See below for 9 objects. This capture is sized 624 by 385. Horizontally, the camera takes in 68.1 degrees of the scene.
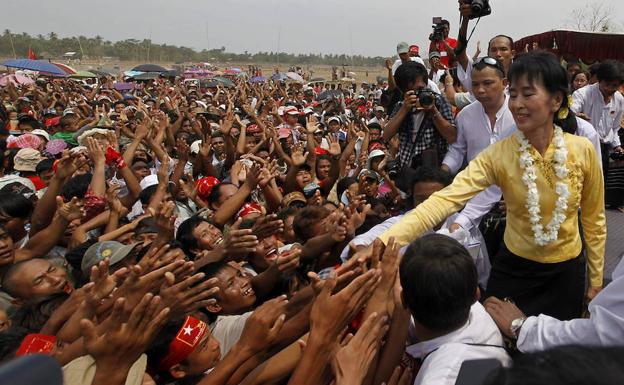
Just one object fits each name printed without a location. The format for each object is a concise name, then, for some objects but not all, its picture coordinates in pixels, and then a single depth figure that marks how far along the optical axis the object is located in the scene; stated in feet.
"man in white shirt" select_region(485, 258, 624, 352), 4.84
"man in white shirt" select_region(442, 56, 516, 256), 9.32
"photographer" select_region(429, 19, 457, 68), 17.41
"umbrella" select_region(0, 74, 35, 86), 56.75
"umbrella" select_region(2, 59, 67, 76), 50.24
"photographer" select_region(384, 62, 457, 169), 11.03
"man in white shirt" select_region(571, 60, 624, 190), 15.78
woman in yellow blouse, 6.91
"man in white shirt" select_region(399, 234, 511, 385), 4.96
